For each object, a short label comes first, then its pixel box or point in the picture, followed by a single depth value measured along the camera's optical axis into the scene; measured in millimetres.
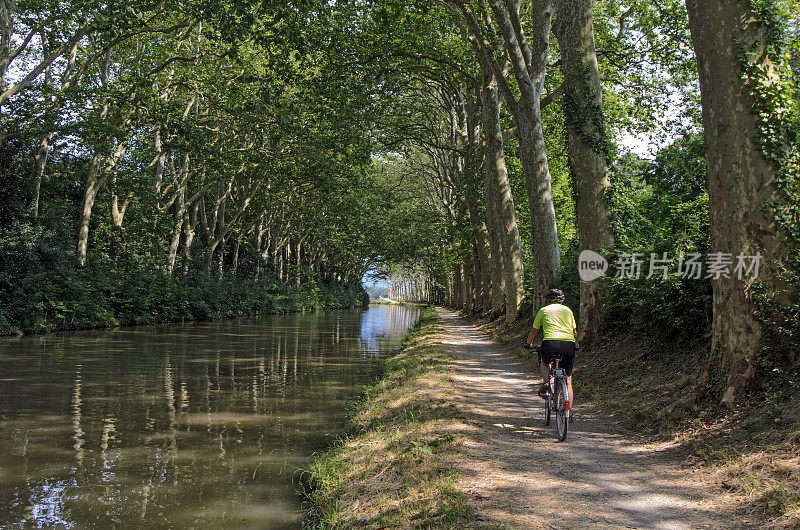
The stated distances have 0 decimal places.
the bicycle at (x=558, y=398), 6945
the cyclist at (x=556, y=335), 7320
